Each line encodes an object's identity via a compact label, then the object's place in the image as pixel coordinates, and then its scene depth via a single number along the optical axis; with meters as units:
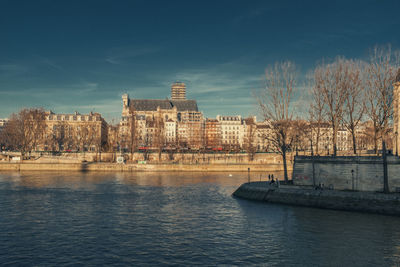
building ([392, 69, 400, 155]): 46.94
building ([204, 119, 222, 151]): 183.77
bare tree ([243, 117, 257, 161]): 120.75
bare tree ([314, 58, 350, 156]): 51.03
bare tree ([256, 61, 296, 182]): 52.06
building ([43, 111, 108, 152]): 147.25
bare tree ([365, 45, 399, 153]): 48.53
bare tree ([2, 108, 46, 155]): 122.39
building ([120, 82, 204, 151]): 122.06
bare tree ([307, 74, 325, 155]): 52.50
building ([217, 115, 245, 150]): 171.25
